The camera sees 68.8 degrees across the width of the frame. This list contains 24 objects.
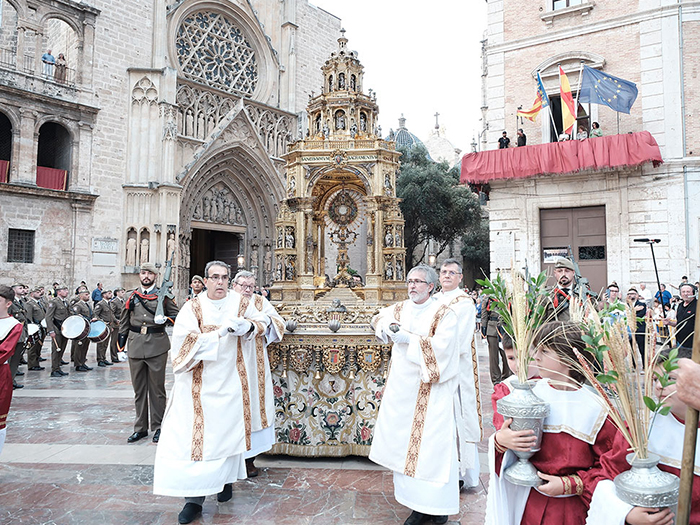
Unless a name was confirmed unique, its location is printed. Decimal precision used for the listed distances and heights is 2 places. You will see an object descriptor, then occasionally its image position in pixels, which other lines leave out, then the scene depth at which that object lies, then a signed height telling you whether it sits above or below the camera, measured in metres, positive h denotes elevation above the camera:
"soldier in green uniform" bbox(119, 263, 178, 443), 5.86 -0.76
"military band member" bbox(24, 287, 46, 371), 10.57 -0.76
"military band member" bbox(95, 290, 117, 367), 11.58 -0.69
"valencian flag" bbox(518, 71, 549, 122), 13.69 +4.99
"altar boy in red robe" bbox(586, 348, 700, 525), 1.72 -0.61
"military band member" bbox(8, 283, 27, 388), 7.63 -0.76
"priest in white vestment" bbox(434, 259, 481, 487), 3.95 -0.88
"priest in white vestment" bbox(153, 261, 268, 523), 3.73 -0.93
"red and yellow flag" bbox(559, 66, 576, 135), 13.37 +4.82
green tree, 28.95 +4.85
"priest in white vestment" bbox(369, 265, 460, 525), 3.52 -0.92
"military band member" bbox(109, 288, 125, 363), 12.21 -0.91
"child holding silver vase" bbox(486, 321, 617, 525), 2.01 -0.64
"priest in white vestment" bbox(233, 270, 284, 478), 4.35 -0.84
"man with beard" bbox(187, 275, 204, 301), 8.49 +0.04
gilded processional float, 7.87 +1.28
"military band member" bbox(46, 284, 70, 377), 9.89 -0.81
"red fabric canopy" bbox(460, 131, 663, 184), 13.00 +3.57
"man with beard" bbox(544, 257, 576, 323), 5.30 +0.13
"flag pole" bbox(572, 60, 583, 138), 13.55 +5.35
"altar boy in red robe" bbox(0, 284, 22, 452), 3.95 -0.47
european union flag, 12.95 +5.02
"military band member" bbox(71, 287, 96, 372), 10.60 -1.18
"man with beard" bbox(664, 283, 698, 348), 7.56 -0.29
